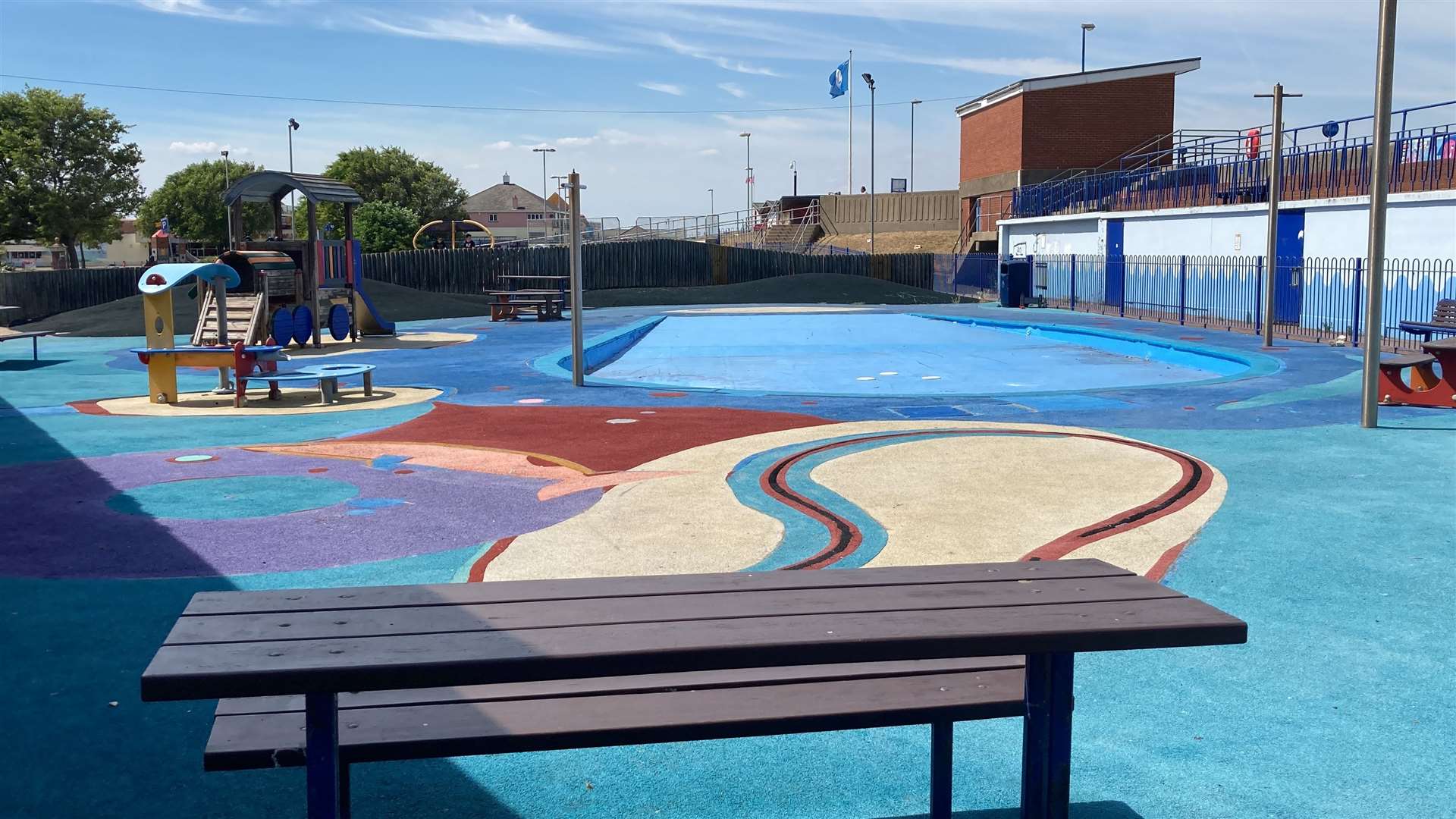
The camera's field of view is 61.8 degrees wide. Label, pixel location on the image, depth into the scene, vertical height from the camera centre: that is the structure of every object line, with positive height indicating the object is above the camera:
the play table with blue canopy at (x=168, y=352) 15.26 -0.81
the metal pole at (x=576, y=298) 16.30 -0.17
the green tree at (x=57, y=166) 58.78 +5.99
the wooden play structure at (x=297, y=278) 23.73 +0.18
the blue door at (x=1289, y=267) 27.16 +0.36
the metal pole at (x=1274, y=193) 20.56 +1.59
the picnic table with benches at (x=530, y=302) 37.06 -0.47
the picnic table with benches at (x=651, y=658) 3.01 -0.92
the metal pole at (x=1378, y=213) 11.09 +0.65
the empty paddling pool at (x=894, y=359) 19.02 -1.41
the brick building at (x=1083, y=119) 48.28 +6.61
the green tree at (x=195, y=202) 98.31 +6.89
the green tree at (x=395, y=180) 91.62 +8.10
